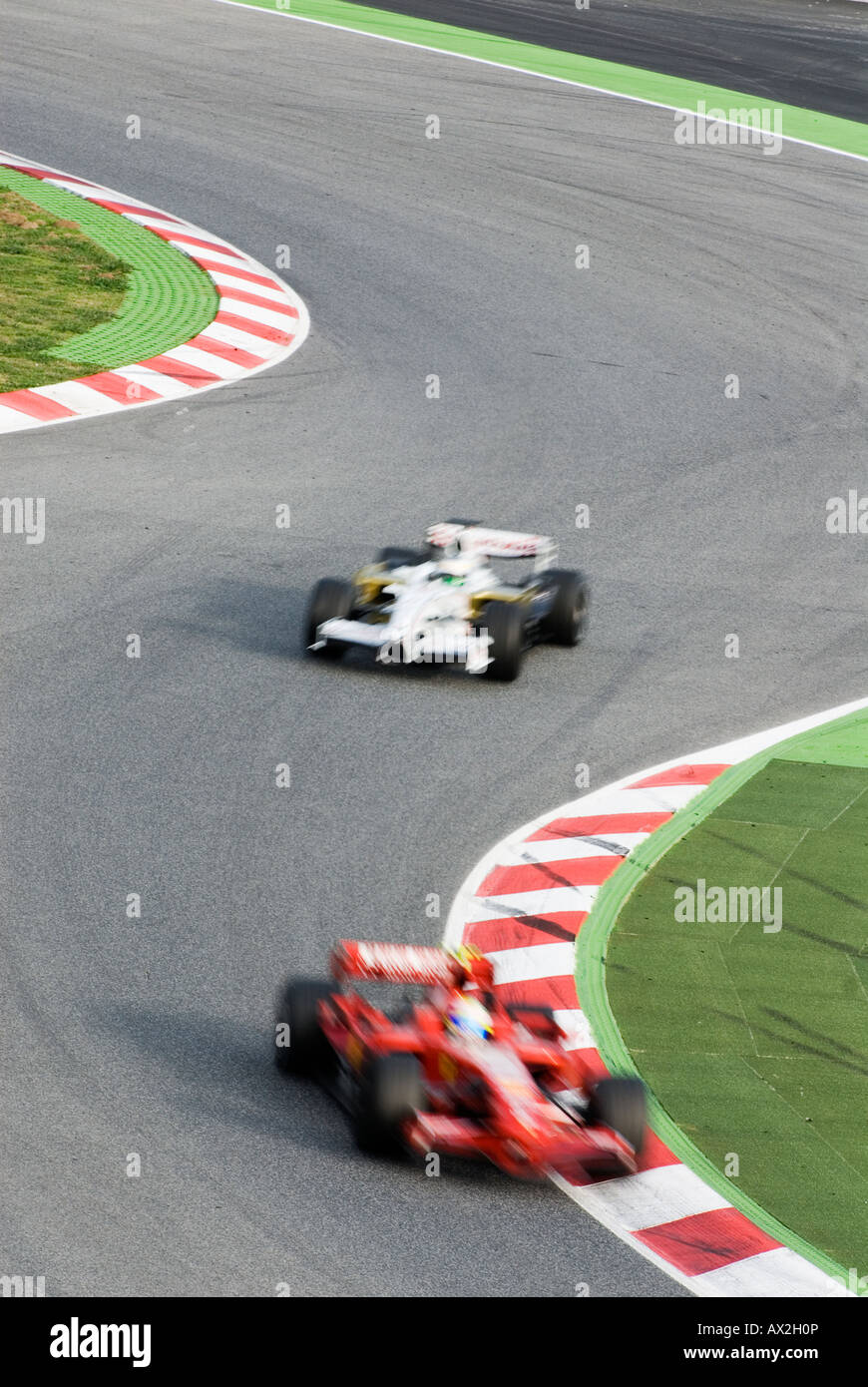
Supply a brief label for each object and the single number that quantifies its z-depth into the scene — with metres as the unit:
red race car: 15.48
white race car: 25.17
